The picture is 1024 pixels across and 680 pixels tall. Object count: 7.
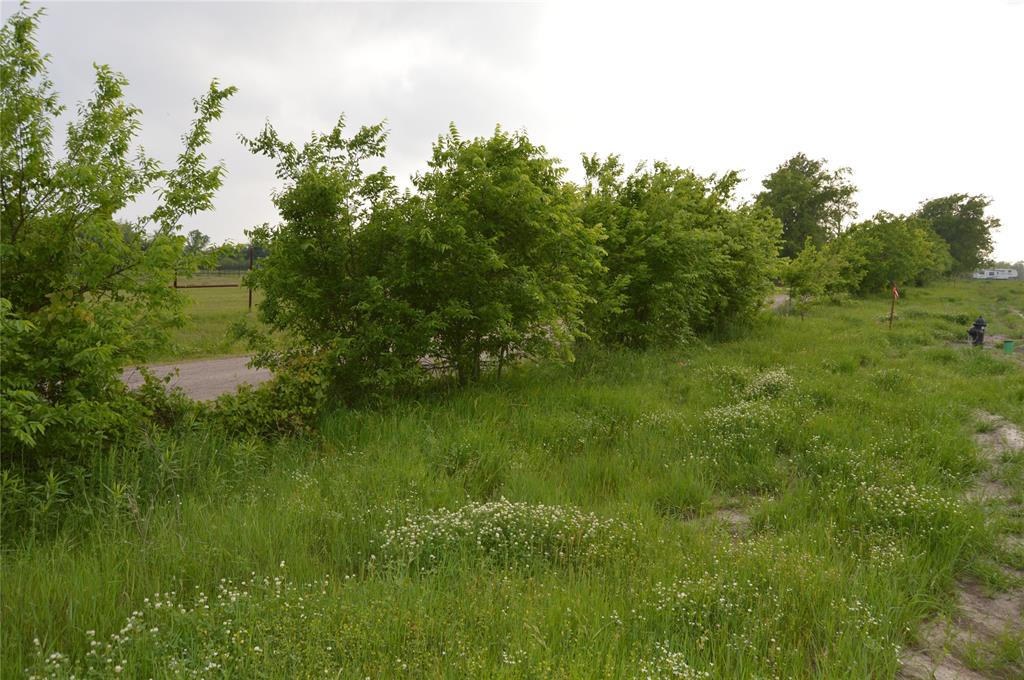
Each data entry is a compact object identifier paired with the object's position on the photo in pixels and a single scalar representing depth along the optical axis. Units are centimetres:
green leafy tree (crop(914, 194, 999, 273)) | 6725
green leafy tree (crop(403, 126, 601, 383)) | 767
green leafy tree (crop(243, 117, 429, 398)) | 717
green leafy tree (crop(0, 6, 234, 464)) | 426
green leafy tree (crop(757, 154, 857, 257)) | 4819
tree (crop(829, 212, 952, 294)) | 3422
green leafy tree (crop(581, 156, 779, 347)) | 1213
